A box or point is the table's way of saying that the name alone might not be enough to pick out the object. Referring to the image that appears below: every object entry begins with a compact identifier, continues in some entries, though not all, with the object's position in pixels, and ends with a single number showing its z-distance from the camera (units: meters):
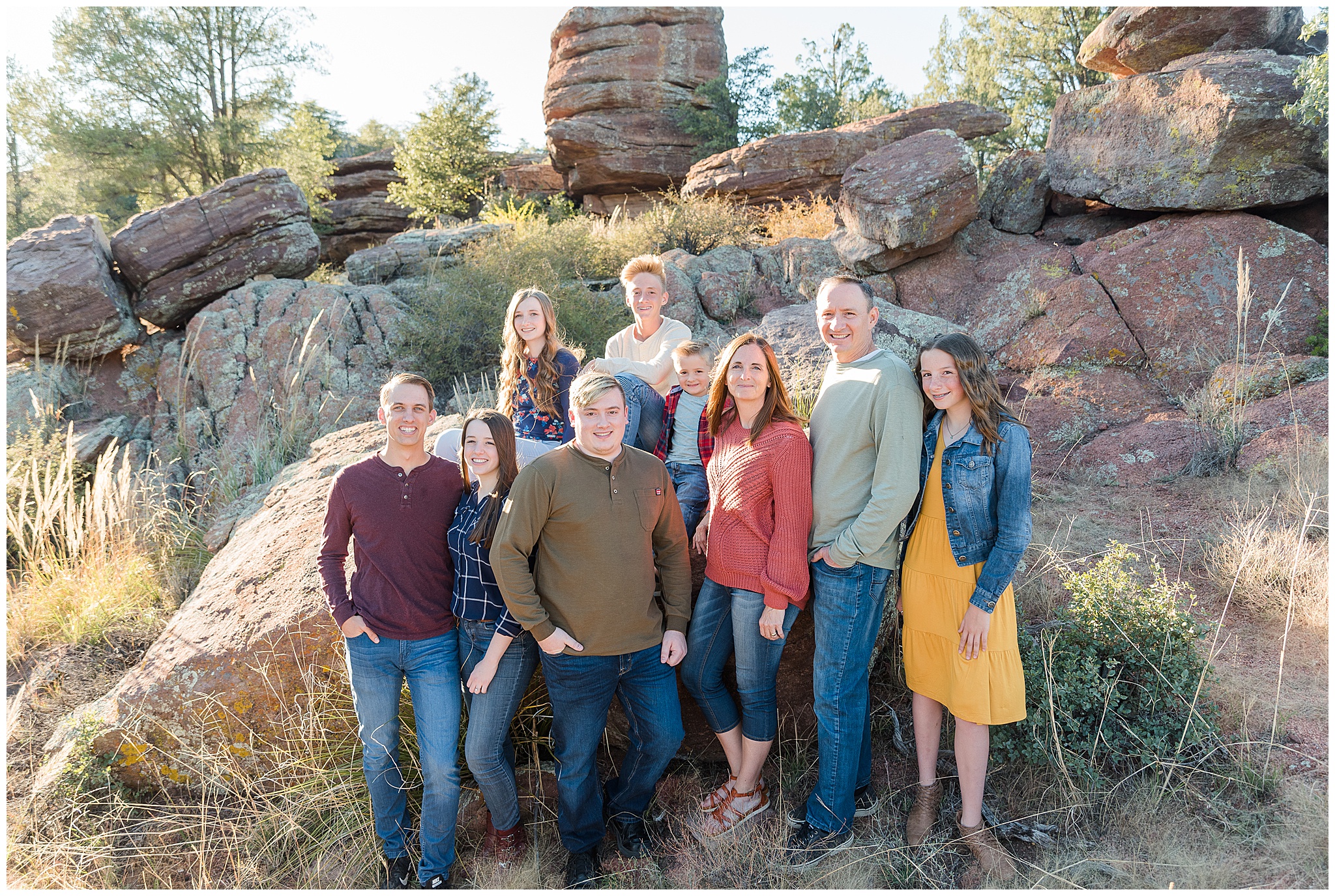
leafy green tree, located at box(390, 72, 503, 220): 17.20
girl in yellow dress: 2.88
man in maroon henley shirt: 3.02
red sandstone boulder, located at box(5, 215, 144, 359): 8.63
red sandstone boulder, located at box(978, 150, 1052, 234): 9.41
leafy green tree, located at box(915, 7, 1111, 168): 17.72
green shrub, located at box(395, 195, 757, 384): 8.60
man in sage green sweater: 2.91
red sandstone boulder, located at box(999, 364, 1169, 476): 6.84
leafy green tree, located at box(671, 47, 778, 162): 17.28
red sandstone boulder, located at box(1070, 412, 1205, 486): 6.21
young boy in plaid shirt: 3.51
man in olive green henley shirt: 2.87
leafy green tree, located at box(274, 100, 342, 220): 17.28
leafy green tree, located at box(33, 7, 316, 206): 15.71
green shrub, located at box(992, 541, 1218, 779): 3.39
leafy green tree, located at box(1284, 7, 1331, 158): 6.78
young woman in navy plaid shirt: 2.99
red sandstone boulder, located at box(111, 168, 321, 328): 9.41
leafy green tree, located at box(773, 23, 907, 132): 17.47
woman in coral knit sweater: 3.00
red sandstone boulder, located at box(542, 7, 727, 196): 16.70
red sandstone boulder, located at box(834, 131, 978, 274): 8.78
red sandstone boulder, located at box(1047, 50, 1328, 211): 7.56
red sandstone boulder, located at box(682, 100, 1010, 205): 12.38
